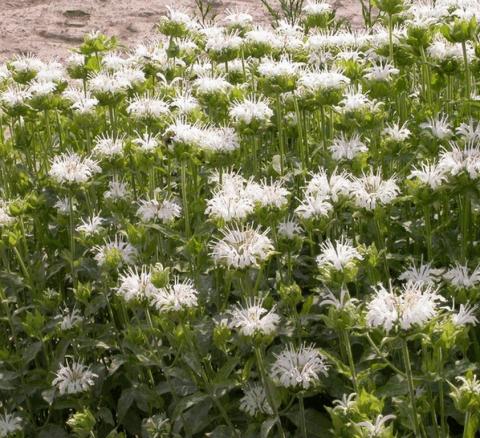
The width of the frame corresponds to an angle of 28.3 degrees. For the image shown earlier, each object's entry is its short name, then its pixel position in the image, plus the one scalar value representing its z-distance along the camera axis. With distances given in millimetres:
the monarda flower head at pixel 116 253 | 2660
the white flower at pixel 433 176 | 2453
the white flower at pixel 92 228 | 2864
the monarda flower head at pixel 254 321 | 2246
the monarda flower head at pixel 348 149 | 2828
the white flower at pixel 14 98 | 3241
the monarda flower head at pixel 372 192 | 2529
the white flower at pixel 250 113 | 2943
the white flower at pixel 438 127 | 2727
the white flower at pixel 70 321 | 2820
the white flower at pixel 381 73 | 3027
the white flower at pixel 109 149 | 3033
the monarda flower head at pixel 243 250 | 2330
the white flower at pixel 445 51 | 2902
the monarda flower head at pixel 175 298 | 2369
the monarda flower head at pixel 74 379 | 2660
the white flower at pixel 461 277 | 2303
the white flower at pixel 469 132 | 2584
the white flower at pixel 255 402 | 2406
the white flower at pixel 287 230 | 2600
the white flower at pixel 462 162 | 2385
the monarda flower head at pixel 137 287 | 2459
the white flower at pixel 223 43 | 3328
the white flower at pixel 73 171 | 2922
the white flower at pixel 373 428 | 1934
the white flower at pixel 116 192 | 2969
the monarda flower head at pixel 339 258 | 2262
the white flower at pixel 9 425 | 2693
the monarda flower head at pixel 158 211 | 2828
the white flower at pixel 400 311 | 1943
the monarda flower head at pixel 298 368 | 2314
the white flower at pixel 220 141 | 2842
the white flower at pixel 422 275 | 2375
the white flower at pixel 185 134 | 2799
